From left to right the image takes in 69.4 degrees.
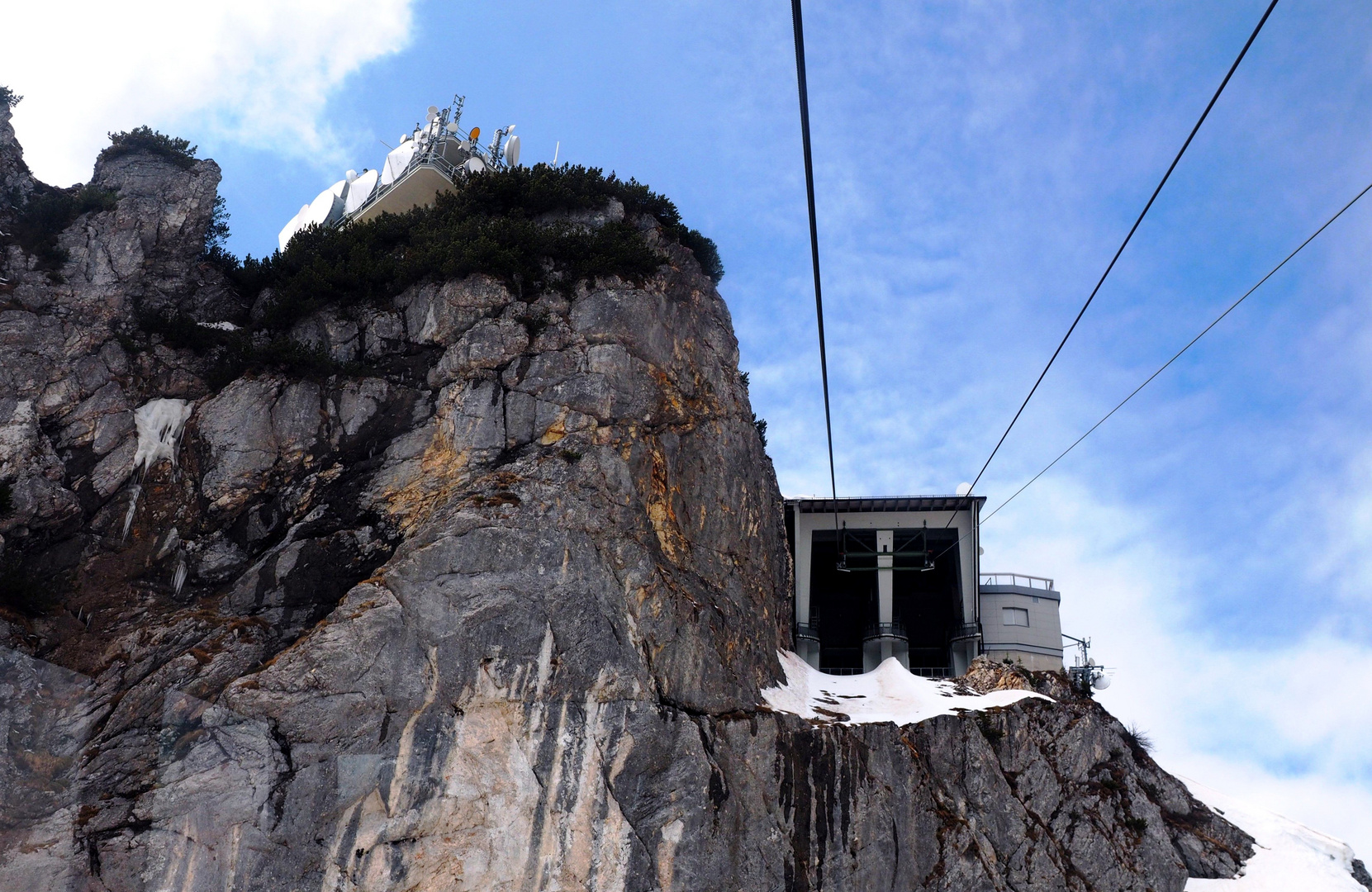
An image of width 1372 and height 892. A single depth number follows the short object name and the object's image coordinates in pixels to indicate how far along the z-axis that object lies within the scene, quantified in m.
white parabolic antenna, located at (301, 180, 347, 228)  47.19
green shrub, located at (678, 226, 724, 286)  43.56
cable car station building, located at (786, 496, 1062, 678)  48.78
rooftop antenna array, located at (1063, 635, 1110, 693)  45.91
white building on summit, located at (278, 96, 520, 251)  46.06
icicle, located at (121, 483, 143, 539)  30.58
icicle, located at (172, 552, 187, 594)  29.53
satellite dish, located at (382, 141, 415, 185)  47.31
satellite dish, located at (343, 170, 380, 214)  47.50
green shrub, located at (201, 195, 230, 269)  39.28
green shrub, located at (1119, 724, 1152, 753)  36.78
